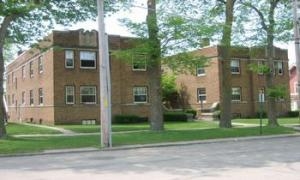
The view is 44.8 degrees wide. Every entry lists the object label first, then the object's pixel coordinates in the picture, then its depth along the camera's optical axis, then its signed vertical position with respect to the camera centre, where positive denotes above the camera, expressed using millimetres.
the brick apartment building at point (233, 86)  34692 +1491
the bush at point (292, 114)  38172 -1562
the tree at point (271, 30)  22609 +4303
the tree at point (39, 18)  17823 +4398
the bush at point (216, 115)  33048 -1309
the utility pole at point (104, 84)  15214 +785
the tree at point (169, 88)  35202 +1315
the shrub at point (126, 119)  29561 -1351
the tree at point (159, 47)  18656 +2845
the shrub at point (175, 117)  30983 -1327
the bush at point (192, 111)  33801 -938
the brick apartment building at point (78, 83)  28739 +1712
